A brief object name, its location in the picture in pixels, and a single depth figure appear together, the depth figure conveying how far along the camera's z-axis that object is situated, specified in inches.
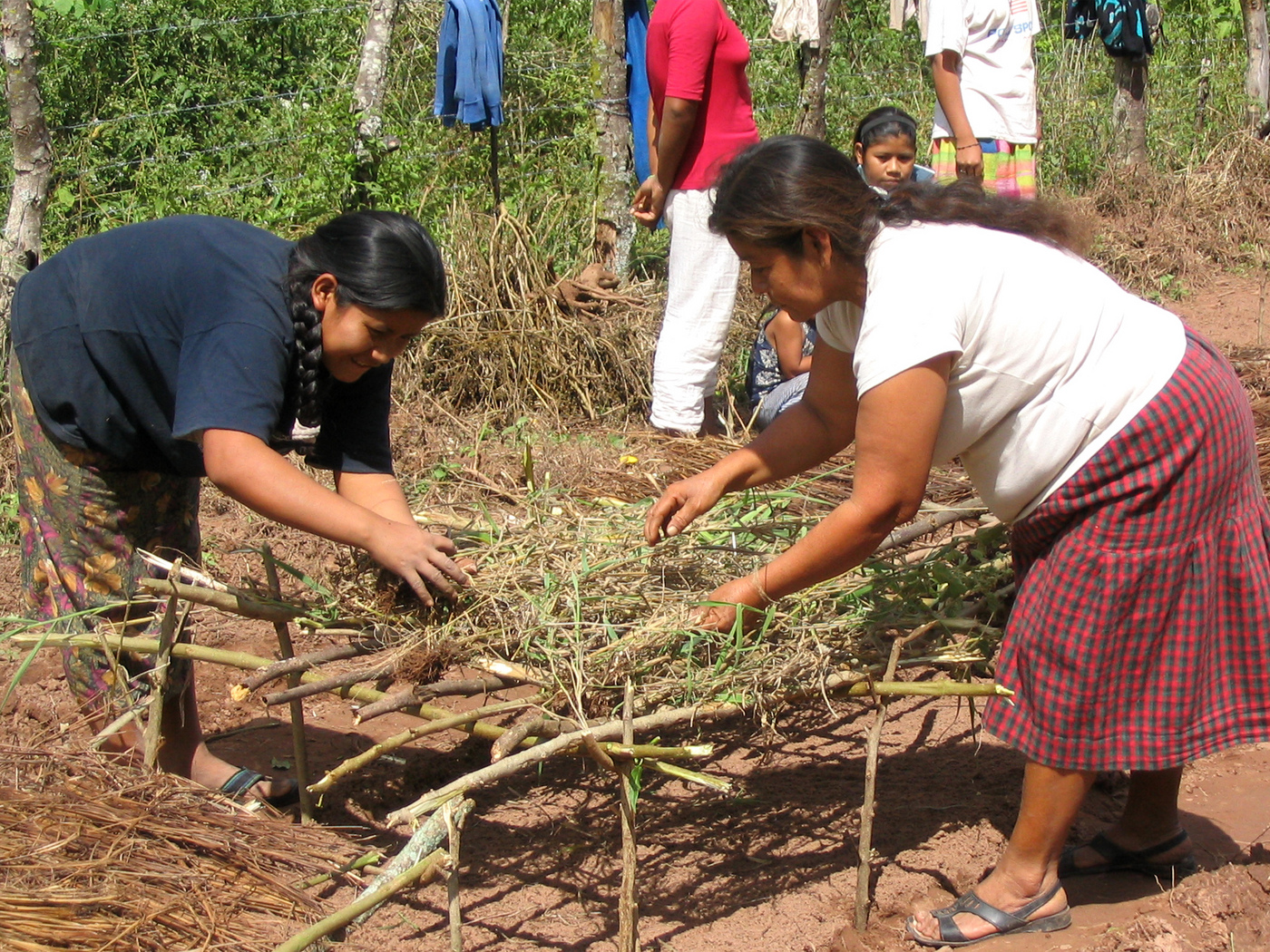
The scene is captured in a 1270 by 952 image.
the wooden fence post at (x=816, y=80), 251.4
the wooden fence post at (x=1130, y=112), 303.9
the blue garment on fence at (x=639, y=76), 222.5
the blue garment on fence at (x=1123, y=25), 285.0
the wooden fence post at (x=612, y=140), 239.0
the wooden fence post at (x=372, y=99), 227.1
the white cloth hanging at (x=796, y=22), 241.6
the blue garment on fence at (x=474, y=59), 222.4
